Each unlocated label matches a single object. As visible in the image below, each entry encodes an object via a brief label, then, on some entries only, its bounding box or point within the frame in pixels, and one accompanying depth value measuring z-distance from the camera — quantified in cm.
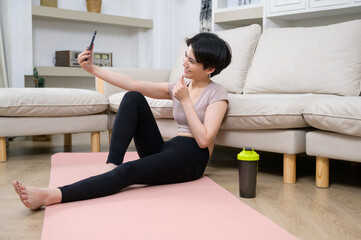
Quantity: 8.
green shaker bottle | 171
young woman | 172
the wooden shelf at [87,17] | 382
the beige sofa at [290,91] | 187
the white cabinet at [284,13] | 294
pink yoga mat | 125
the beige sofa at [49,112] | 244
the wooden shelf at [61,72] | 388
